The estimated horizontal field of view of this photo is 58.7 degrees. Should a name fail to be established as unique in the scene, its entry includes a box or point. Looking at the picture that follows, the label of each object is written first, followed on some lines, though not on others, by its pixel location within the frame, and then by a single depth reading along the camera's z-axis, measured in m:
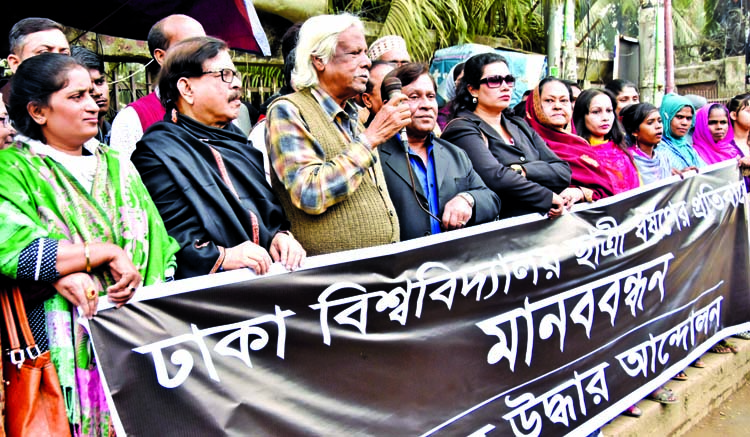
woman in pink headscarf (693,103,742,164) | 5.79
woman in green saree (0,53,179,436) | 1.81
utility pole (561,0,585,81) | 7.55
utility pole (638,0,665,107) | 7.95
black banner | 1.98
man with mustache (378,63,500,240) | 2.94
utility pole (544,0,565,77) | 7.59
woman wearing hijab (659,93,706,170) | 5.23
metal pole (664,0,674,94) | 8.58
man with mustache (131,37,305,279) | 2.19
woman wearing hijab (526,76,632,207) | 3.91
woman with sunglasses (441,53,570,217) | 3.29
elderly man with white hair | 2.40
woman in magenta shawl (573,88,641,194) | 4.12
